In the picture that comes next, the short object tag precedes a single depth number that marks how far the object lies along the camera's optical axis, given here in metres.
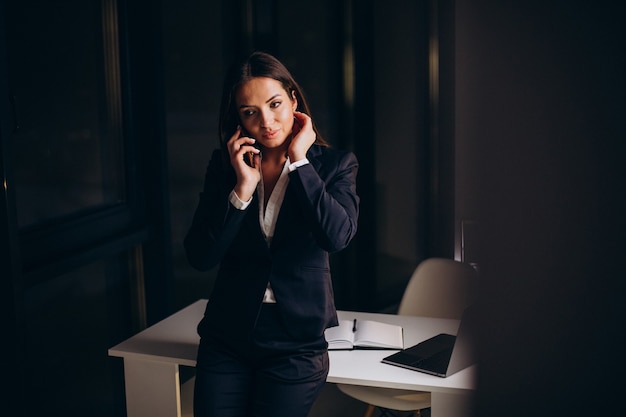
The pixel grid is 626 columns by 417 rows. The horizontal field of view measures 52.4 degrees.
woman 1.74
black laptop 1.85
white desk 1.81
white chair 2.55
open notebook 2.09
